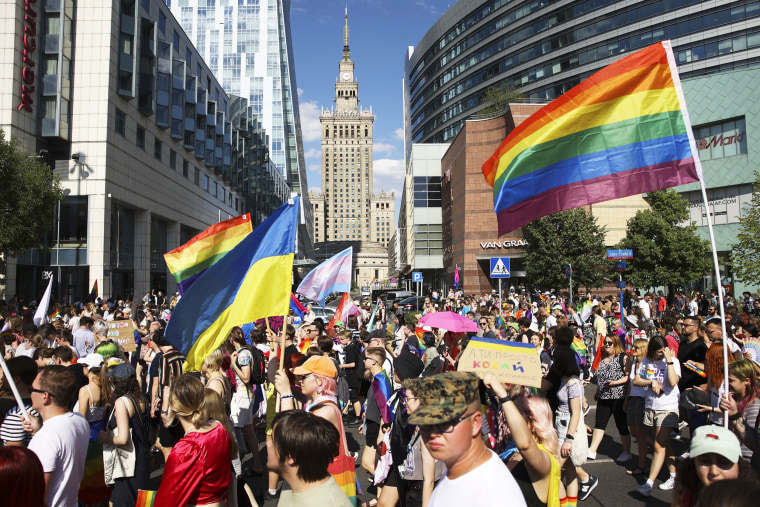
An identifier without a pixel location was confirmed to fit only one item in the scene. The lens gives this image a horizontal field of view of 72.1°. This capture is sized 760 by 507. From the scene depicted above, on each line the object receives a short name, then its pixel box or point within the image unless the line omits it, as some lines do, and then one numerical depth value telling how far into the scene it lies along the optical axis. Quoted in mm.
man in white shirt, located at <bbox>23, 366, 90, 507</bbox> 3650
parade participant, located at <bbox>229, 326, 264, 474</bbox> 7102
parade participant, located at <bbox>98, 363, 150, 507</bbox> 4906
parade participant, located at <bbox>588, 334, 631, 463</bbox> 7066
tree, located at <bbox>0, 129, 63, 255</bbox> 20672
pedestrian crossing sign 18766
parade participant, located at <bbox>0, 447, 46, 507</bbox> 2701
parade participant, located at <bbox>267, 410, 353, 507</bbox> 2893
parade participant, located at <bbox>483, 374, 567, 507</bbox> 3165
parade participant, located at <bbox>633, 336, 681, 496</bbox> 6305
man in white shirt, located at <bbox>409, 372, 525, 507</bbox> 2318
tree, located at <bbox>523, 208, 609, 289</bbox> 34594
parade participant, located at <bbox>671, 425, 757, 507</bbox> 2710
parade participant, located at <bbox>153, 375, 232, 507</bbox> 3459
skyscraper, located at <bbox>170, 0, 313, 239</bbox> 81438
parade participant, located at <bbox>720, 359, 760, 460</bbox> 4422
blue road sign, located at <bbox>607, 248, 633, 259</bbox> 19203
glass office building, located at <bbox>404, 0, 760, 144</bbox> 46250
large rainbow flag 5398
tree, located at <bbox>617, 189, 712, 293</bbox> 33312
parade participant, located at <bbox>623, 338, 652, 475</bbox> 6664
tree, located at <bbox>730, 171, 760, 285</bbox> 23062
